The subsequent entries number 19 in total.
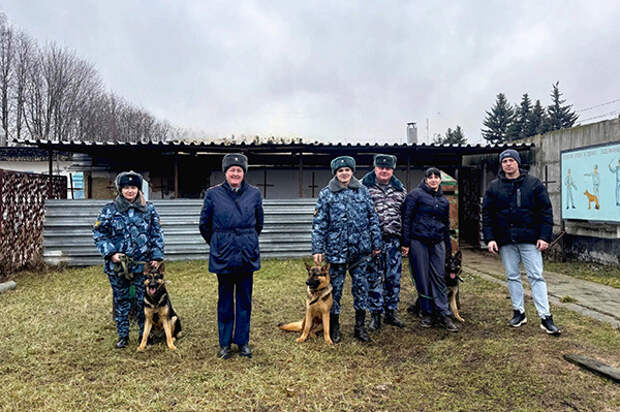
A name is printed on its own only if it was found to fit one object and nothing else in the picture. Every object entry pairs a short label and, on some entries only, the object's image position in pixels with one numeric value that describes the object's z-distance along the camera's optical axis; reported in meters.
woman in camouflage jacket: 3.64
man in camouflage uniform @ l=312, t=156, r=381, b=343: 3.79
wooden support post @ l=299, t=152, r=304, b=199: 9.54
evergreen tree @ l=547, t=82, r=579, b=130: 35.82
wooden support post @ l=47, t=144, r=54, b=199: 8.70
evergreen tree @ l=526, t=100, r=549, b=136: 36.12
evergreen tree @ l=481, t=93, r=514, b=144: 40.22
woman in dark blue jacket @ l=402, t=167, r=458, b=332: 4.14
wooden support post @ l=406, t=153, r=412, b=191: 9.96
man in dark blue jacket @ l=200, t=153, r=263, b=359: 3.36
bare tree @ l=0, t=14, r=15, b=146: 26.23
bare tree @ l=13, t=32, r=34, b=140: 26.91
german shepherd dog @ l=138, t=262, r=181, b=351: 3.60
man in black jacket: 3.89
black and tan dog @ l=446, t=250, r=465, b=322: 4.36
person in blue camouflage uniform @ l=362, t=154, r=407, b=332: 4.30
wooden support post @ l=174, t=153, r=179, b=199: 9.23
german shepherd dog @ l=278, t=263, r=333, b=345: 3.70
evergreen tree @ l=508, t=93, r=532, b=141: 37.59
